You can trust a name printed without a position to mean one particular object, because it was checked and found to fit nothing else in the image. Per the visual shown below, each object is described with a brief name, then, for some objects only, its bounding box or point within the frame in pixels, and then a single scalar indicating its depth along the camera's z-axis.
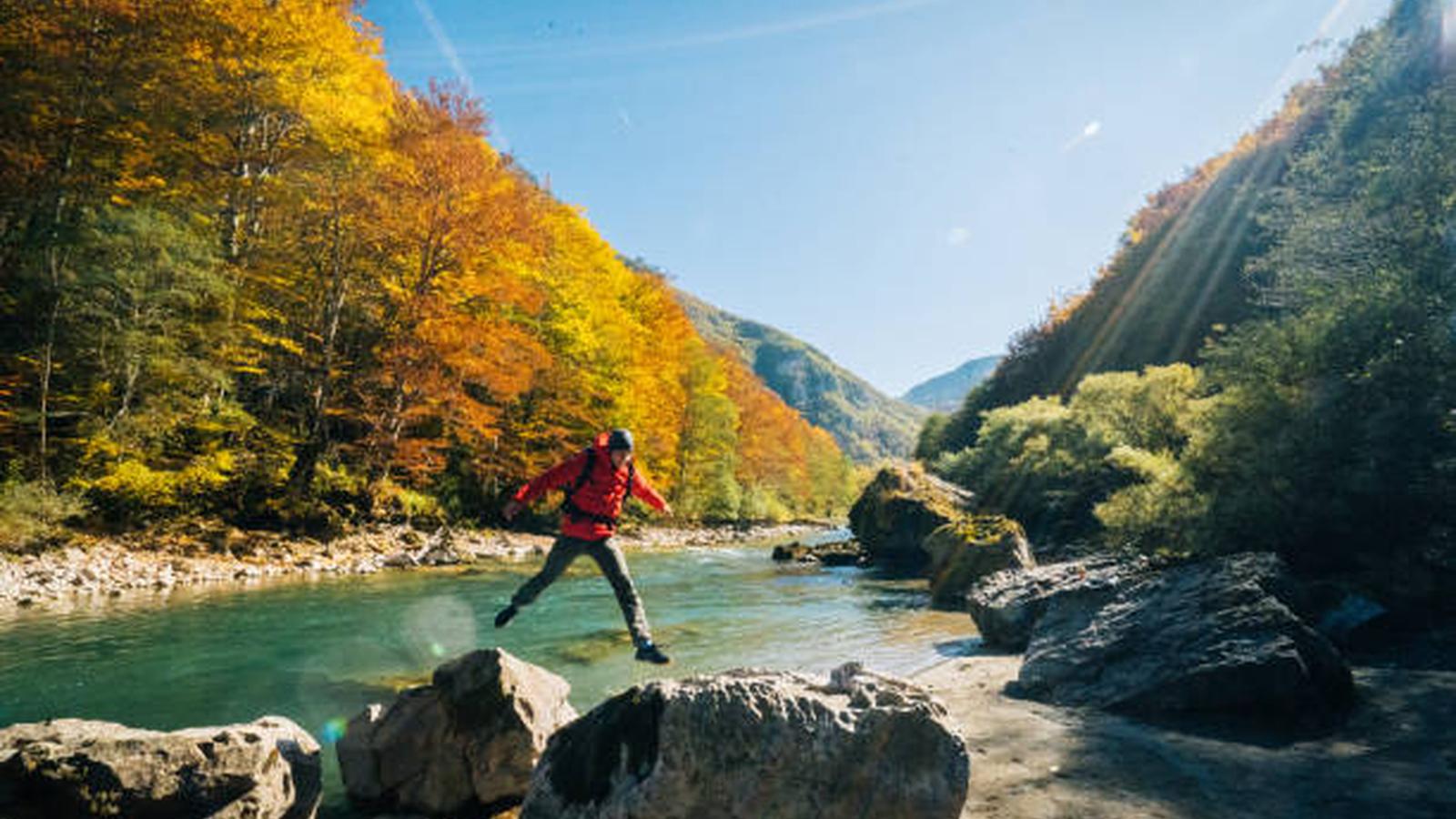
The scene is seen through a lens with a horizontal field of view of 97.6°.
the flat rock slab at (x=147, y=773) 3.77
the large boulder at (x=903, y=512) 23.64
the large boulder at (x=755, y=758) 3.38
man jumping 6.78
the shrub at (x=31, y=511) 11.37
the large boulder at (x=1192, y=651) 5.26
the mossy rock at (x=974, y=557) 14.00
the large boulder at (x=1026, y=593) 8.91
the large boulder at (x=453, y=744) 4.61
